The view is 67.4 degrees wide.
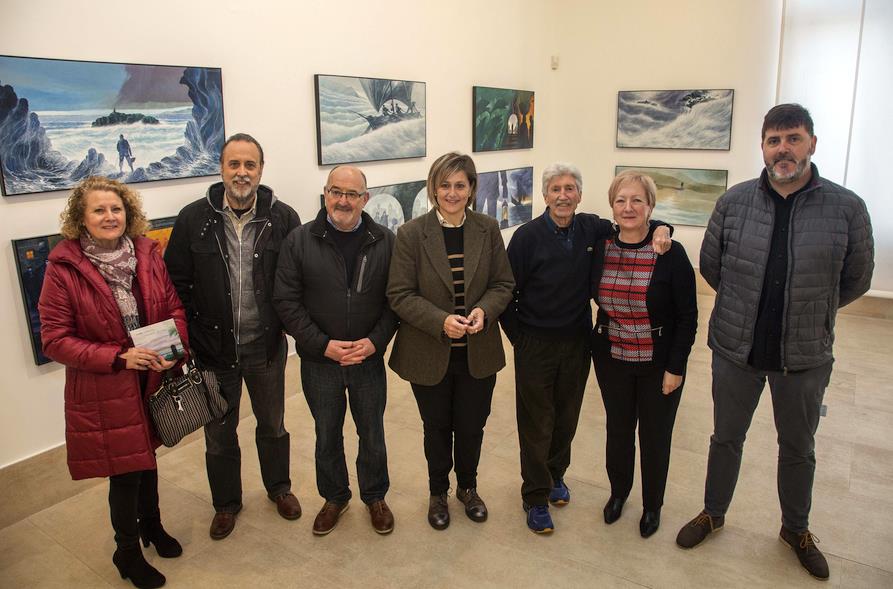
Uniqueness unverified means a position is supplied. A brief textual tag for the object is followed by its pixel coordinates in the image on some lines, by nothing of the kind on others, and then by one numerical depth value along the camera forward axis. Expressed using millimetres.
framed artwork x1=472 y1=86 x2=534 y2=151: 7375
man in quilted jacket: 3021
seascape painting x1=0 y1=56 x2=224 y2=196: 3482
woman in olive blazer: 3254
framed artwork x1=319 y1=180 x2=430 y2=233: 6023
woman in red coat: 2861
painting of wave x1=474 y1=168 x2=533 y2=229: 7695
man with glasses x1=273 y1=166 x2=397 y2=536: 3289
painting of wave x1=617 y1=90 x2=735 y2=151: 8359
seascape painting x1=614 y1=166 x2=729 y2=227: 8539
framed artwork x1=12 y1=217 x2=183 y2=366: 3619
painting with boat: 5383
